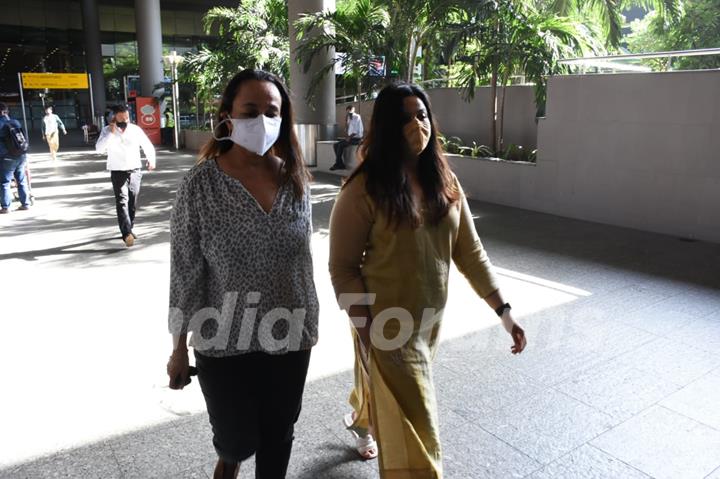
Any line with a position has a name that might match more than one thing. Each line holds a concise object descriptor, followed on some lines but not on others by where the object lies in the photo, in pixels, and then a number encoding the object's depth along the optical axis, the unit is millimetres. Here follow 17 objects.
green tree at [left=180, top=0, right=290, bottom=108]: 17609
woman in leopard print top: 2068
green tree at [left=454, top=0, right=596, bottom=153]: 10133
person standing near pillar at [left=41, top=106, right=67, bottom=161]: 18531
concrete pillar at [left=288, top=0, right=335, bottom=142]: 15734
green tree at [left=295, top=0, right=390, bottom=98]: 12805
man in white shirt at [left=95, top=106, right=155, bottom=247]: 7375
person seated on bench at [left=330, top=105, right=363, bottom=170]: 15195
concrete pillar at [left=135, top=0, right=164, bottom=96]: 27891
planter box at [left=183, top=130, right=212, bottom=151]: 22758
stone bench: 15312
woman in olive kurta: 2258
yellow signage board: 28906
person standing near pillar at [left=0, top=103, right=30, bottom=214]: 9570
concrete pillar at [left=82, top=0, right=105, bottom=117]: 32281
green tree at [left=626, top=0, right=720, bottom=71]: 15055
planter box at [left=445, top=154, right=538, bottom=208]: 10281
